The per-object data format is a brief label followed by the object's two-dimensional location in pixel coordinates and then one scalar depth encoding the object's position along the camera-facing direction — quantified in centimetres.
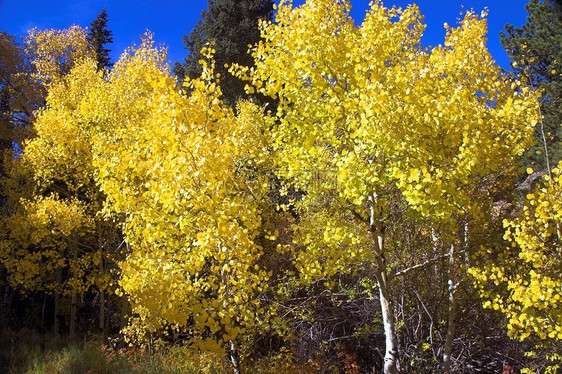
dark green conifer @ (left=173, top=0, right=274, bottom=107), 1686
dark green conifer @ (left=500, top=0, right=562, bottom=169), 1203
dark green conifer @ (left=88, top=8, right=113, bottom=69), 1823
